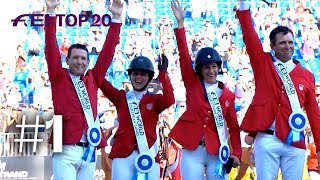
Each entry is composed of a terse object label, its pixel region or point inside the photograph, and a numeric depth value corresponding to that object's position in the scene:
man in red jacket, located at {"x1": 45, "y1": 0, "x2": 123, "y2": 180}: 7.54
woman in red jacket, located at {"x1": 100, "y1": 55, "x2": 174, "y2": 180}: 8.20
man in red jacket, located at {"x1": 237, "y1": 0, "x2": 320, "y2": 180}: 7.48
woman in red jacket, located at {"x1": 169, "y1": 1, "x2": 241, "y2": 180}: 7.90
